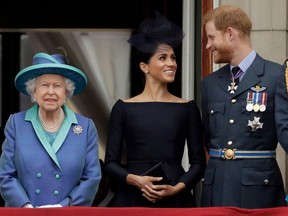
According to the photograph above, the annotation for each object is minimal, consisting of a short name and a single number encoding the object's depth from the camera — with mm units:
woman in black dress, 13703
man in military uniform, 13539
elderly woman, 13250
